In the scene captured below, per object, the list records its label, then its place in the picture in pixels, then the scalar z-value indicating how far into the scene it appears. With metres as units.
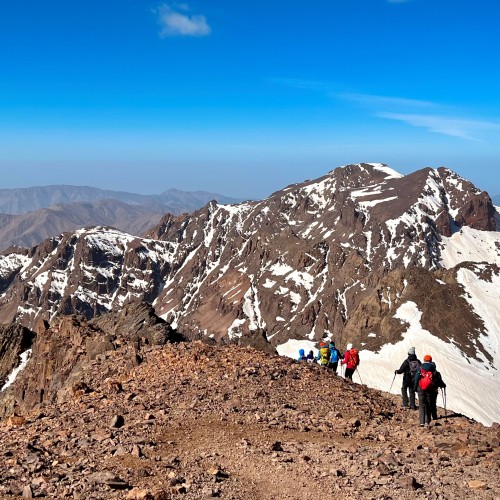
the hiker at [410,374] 26.55
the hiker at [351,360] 32.59
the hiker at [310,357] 38.59
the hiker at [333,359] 35.47
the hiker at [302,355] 38.06
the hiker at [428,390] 23.64
